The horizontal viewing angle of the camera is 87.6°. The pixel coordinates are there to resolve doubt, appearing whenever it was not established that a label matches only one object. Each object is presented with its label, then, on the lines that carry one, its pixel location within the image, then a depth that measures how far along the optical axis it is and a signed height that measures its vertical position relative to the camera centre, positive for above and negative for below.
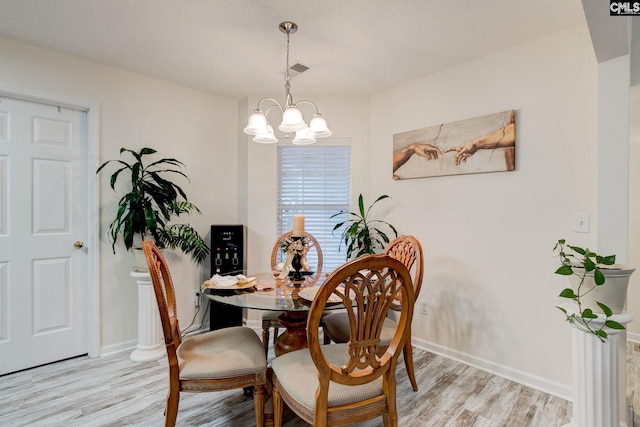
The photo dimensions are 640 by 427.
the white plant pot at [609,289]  1.52 -0.35
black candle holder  2.26 -0.37
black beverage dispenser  3.16 -0.46
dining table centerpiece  2.18 -0.29
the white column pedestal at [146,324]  2.72 -0.95
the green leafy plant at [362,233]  3.14 -0.21
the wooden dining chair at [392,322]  2.11 -0.74
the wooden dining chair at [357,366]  1.26 -0.63
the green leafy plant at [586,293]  1.49 -0.39
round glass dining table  1.68 -0.47
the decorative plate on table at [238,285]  1.98 -0.45
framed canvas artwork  2.46 +0.52
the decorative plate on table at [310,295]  1.69 -0.45
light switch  2.13 -0.06
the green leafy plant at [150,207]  2.67 +0.02
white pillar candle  2.17 -0.10
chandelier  2.04 +0.54
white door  2.46 -0.19
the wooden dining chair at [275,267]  2.31 -0.48
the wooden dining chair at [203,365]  1.58 -0.76
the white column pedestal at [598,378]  1.55 -0.78
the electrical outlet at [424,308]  2.97 -0.86
